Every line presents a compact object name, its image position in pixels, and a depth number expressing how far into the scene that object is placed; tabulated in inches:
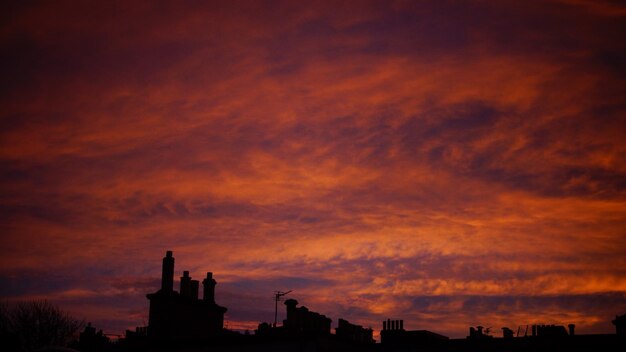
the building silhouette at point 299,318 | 1971.0
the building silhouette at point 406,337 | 1649.9
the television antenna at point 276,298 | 2603.8
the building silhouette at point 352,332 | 1973.4
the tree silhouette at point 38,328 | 2743.6
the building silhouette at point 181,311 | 2058.3
